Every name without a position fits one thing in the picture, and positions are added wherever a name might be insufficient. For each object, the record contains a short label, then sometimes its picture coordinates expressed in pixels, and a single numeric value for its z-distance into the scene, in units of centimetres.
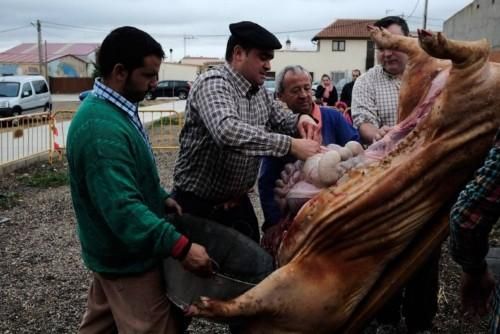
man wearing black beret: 260
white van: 2319
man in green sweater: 237
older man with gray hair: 366
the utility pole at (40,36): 5639
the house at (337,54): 5750
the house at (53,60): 6097
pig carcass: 205
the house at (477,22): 1290
